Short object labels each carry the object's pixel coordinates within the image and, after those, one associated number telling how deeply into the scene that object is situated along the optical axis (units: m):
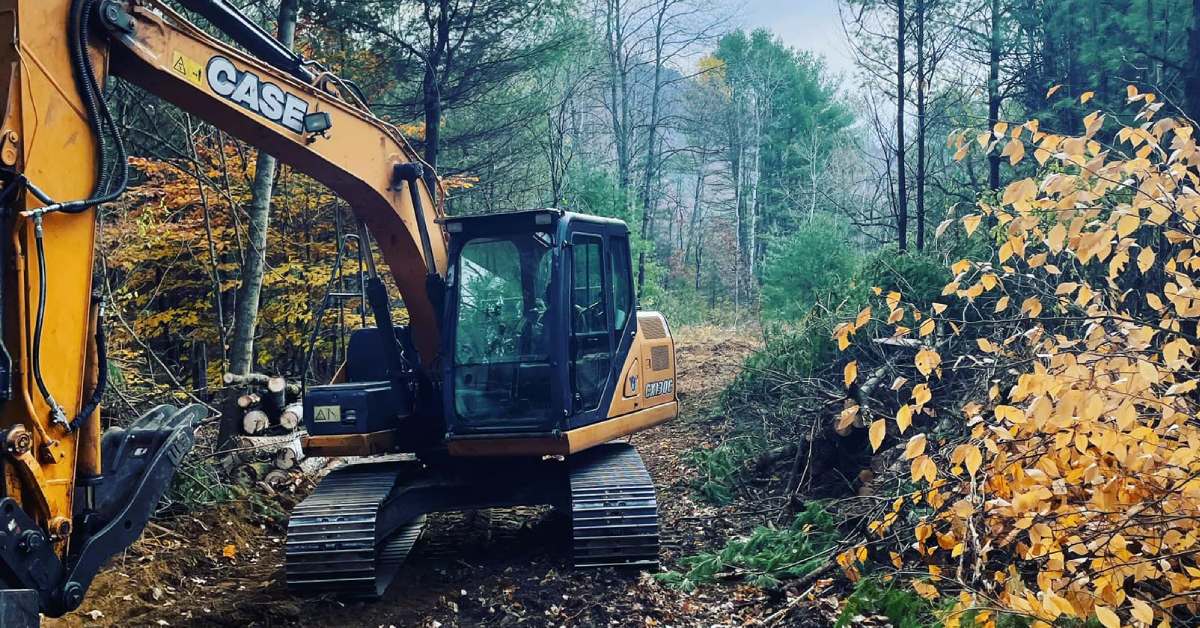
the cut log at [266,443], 8.45
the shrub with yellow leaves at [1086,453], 3.21
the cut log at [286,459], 8.52
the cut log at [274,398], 8.97
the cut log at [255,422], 8.67
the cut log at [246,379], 8.67
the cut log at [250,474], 8.01
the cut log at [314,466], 8.81
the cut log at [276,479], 8.34
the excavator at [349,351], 3.68
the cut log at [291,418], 9.00
